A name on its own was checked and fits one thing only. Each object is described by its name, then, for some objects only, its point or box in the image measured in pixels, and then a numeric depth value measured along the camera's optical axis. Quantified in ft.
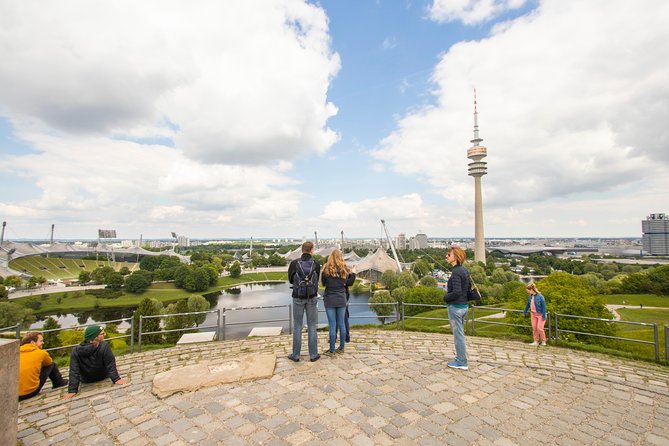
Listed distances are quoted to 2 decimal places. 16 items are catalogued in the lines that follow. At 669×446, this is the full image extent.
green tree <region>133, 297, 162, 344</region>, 55.83
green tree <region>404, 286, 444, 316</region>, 106.32
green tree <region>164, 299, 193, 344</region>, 67.40
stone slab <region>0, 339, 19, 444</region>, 8.84
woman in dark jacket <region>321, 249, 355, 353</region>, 16.22
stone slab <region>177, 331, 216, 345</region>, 21.74
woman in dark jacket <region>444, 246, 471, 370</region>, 15.03
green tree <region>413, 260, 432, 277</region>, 232.32
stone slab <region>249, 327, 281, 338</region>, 23.29
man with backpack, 15.66
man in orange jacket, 12.89
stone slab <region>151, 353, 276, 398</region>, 13.28
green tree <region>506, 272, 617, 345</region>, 39.85
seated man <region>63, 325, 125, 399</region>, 13.87
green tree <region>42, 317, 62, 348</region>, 59.41
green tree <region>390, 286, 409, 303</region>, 123.18
